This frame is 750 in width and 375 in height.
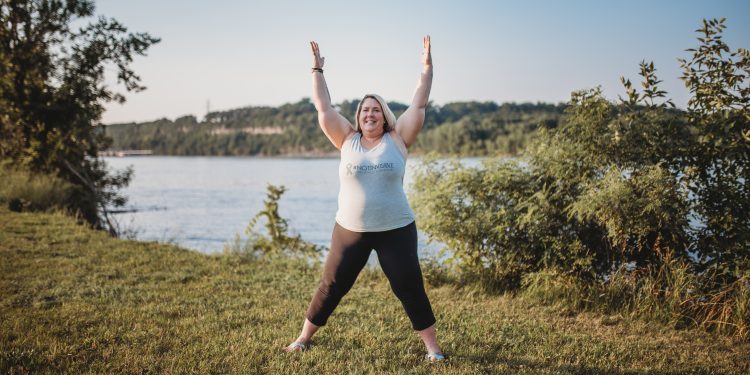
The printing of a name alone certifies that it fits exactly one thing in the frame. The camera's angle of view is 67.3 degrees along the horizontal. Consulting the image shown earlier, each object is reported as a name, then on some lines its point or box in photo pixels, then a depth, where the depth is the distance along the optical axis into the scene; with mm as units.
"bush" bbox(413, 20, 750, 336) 5980
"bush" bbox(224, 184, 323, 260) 9867
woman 4379
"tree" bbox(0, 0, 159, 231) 15719
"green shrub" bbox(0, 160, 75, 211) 13766
